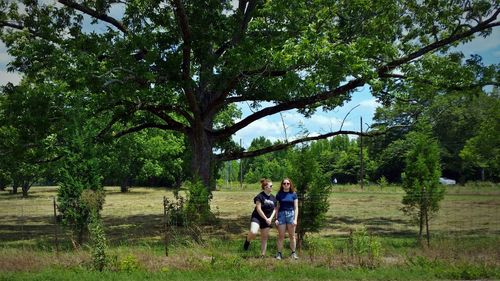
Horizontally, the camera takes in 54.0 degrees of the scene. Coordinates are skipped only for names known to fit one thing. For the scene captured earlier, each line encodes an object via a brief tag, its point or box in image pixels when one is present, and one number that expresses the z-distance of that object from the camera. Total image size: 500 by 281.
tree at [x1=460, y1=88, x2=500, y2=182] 34.75
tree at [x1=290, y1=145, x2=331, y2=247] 13.19
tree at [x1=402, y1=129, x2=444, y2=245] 14.40
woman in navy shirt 11.50
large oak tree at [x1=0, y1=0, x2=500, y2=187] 15.94
